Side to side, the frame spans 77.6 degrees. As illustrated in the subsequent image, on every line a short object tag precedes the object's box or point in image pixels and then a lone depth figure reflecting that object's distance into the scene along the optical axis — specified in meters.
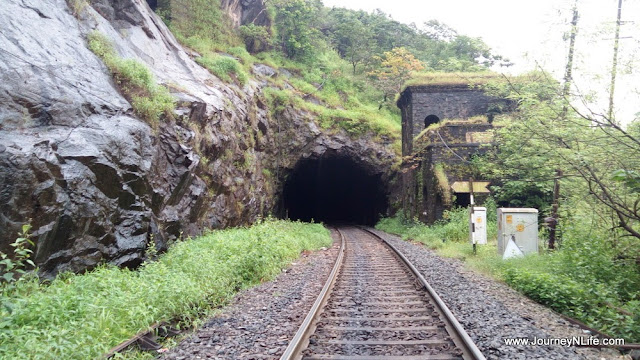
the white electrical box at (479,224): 11.24
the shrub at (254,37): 23.23
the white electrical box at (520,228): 9.13
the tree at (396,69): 30.77
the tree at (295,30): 27.86
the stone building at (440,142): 16.66
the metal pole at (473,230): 10.45
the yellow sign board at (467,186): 15.58
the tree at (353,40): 37.53
